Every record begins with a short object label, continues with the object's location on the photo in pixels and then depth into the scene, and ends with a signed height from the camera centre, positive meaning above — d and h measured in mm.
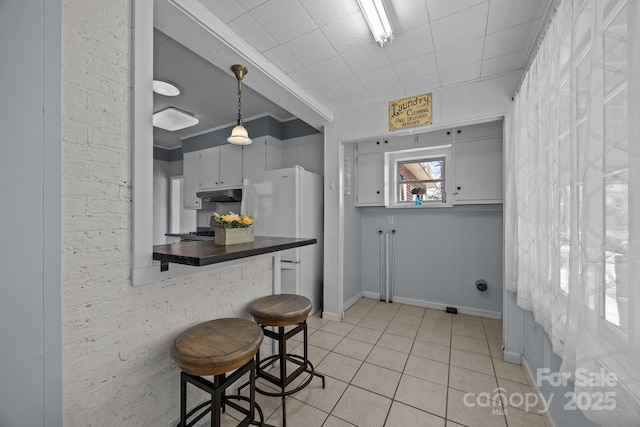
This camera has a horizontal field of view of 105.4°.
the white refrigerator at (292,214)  2850 -15
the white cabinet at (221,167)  3891 +758
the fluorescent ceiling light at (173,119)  3402 +1375
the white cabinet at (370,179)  3447 +485
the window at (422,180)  3296 +461
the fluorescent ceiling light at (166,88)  2677 +1420
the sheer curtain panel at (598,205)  680 +30
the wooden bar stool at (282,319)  1594 -706
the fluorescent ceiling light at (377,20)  1524 +1301
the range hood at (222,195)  3795 +276
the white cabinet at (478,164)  2791 +584
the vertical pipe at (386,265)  3562 -768
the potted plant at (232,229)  1477 -105
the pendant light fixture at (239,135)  2266 +724
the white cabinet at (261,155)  3569 +866
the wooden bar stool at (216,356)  1096 -658
